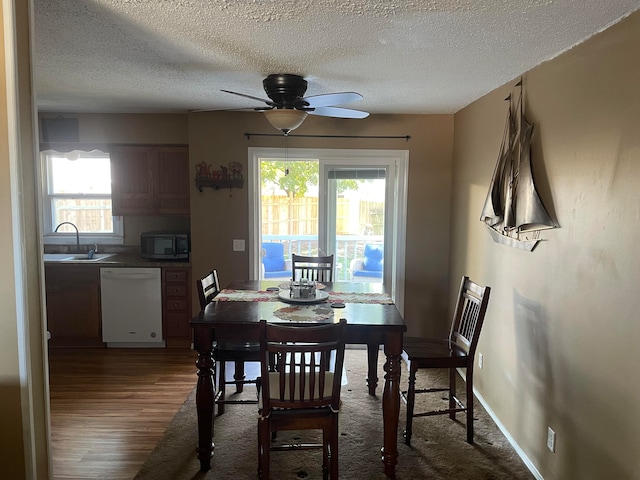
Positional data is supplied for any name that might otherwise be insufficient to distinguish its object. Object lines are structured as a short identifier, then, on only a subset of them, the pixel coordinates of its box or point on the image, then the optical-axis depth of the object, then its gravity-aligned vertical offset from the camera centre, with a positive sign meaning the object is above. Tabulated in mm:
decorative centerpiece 2998 -556
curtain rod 4312 +677
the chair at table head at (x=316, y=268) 3951 -532
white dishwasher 4340 -962
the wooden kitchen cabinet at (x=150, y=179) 4508 +255
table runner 2992 -616
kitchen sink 4375 -538
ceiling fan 2705 +624
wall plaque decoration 4305 +291
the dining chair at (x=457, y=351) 2740 -908
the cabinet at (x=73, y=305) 4348 -982
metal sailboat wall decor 2494 +89
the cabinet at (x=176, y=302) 4387 -943
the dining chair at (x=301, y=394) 2086 -928
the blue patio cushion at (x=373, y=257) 4590 -509
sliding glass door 4406 -10
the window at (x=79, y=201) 4887 +29
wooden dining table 2467 -724
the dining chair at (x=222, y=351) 2912 -937
